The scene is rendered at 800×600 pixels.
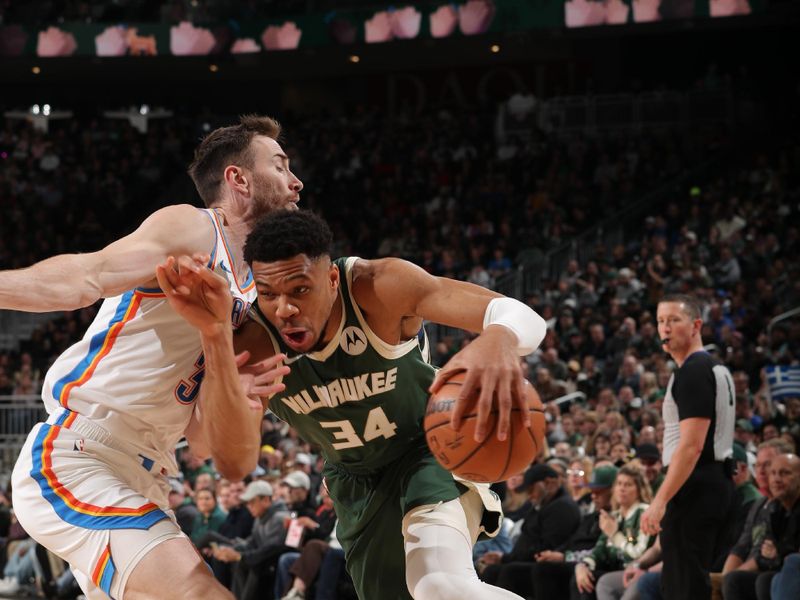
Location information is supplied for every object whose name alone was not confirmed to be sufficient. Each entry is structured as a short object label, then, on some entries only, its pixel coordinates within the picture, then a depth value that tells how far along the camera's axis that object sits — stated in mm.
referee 6078
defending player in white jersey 3695
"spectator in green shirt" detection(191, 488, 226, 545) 10820
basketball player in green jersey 3707
